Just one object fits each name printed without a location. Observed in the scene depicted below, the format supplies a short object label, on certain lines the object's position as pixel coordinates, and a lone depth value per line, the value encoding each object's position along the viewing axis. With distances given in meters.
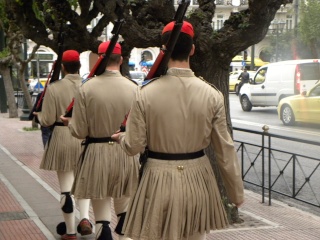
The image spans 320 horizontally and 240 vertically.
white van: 24.73
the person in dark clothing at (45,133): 8.30
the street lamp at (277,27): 49.50
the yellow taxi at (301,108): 19.69
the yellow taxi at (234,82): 42.12
